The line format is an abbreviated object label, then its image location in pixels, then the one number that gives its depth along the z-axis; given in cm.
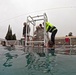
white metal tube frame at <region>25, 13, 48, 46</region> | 392
